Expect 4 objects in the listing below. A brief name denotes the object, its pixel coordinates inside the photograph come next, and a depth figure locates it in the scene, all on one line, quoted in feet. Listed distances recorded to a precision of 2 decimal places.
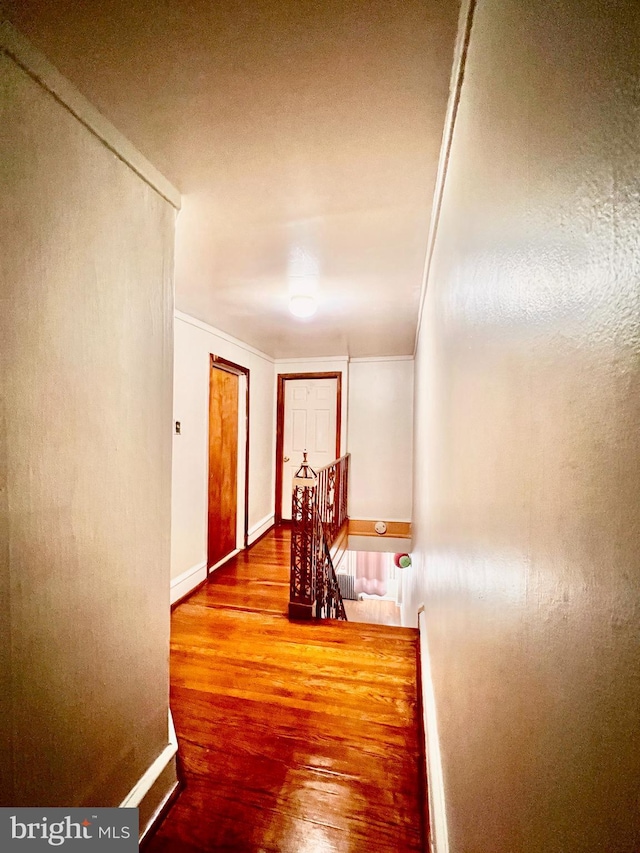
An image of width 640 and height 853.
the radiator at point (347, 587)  26.22
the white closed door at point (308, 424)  17.26
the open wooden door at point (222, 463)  12.31
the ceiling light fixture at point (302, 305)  8.75
